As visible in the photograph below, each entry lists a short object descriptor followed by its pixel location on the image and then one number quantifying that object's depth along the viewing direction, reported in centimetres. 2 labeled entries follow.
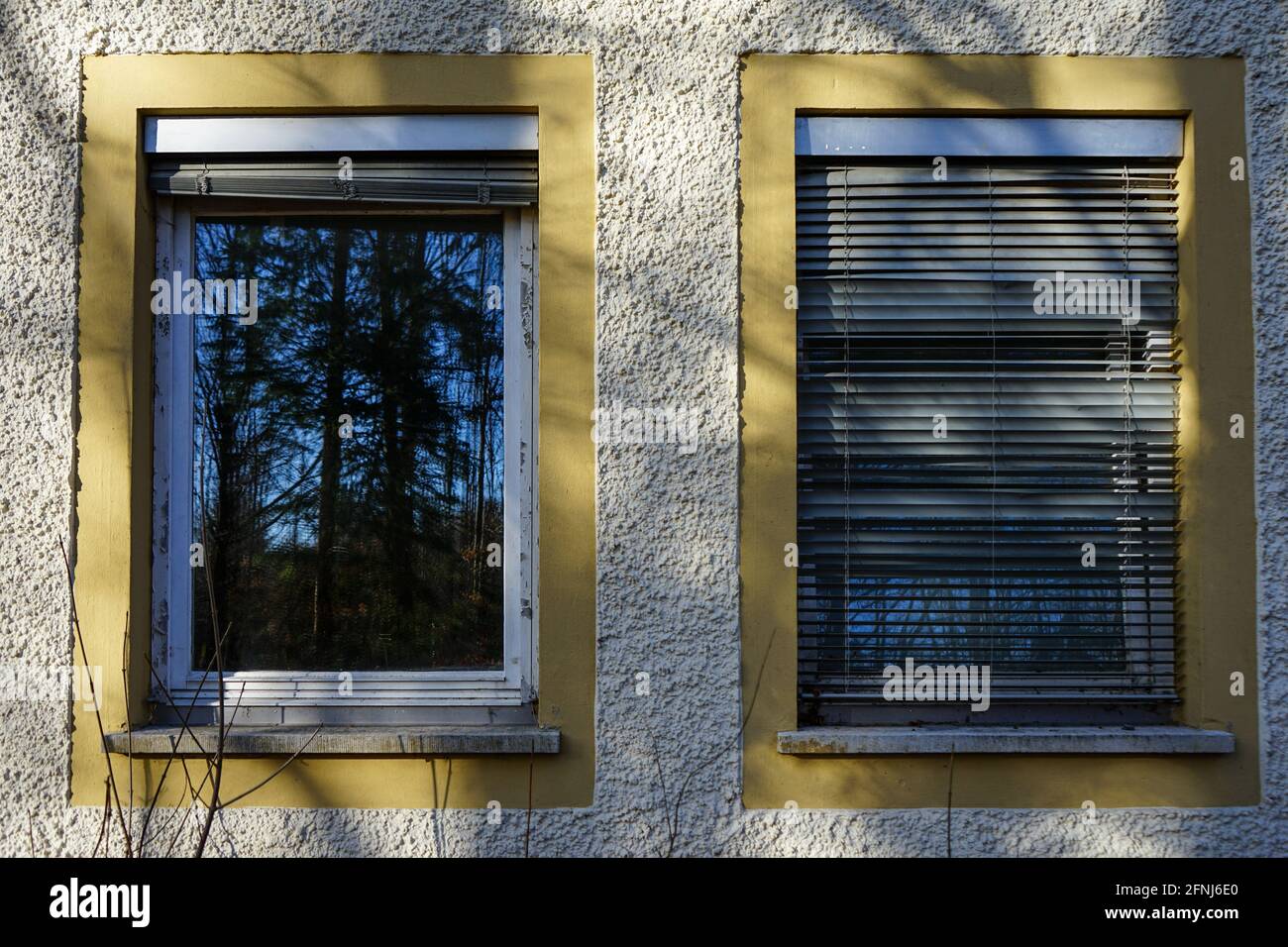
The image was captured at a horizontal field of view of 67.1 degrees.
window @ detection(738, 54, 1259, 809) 306
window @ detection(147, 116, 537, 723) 320
